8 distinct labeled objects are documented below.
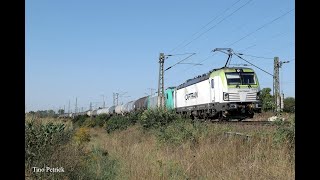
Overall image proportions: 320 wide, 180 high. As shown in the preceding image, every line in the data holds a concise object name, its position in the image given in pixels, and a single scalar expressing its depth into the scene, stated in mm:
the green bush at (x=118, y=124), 27796
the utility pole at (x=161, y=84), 28486
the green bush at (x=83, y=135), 17930
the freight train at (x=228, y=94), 18773
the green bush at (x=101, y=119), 40436
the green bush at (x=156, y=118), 18699
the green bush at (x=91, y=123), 40707
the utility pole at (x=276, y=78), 25883
